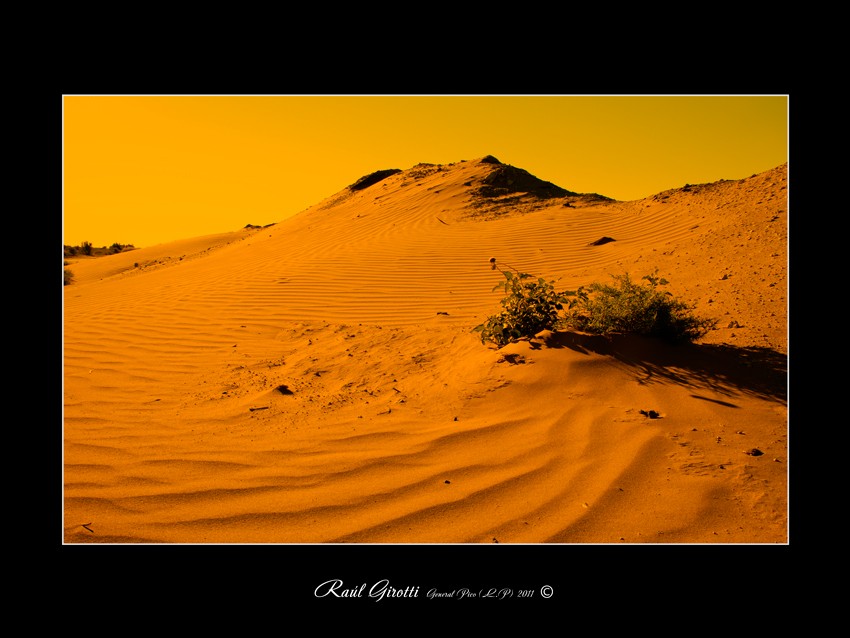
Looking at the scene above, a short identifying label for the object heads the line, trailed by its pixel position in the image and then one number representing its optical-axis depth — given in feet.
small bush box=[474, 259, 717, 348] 12.95
